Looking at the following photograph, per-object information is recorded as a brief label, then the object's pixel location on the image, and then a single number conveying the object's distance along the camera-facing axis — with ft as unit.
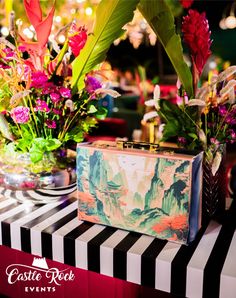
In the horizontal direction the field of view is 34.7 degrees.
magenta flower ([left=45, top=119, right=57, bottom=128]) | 3.73
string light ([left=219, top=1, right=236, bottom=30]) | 11.18
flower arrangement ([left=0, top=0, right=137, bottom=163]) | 3.59
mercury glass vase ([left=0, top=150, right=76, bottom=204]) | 3.84
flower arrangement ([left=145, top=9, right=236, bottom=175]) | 3.55
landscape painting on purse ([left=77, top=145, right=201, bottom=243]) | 3.07
